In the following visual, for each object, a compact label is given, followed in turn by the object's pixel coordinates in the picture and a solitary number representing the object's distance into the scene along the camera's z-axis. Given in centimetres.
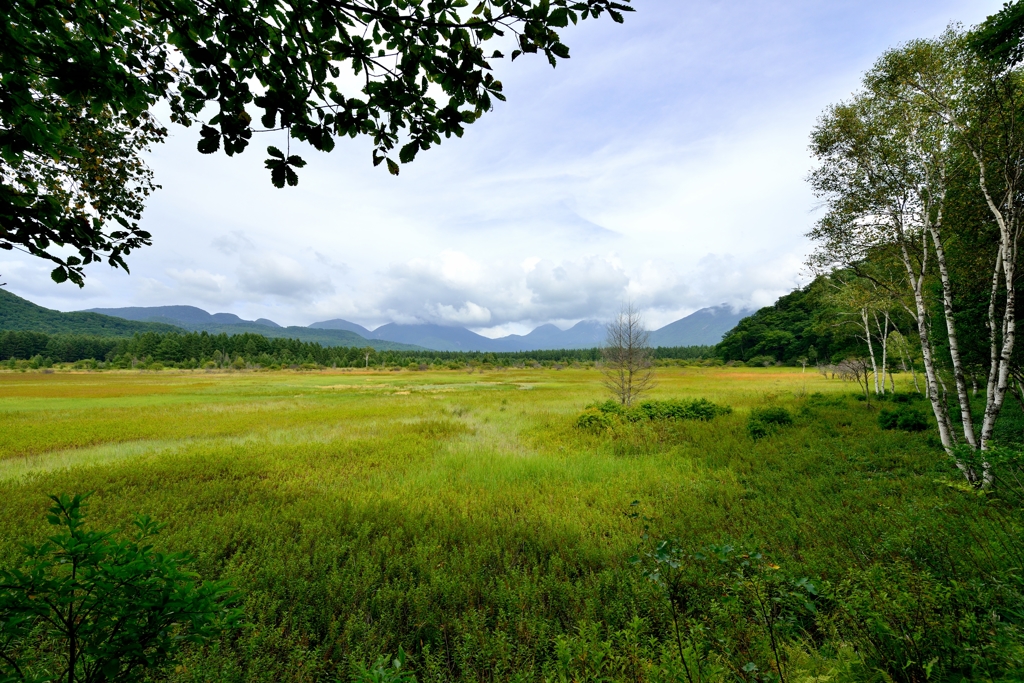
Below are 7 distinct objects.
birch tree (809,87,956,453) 925
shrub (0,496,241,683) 174
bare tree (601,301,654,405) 2280
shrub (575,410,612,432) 1658
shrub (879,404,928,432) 1337
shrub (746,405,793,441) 1455
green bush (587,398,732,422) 1870
